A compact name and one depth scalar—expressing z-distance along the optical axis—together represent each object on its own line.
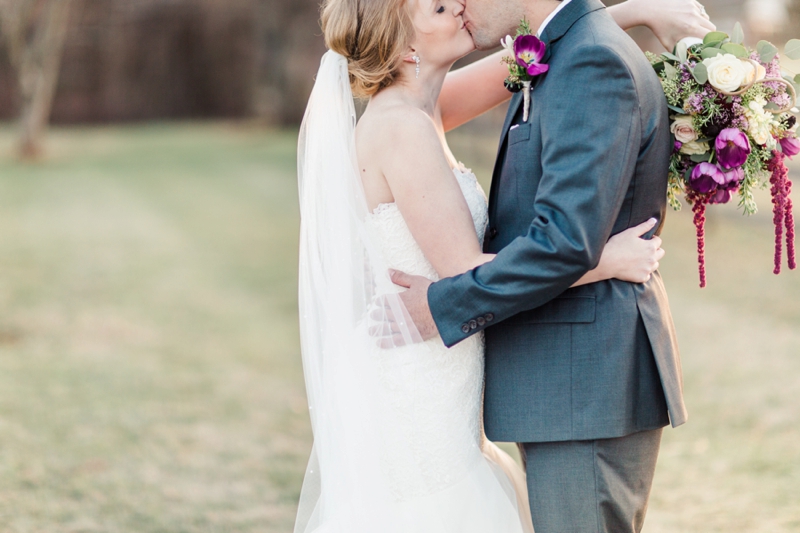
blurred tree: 20.66
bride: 2.30
